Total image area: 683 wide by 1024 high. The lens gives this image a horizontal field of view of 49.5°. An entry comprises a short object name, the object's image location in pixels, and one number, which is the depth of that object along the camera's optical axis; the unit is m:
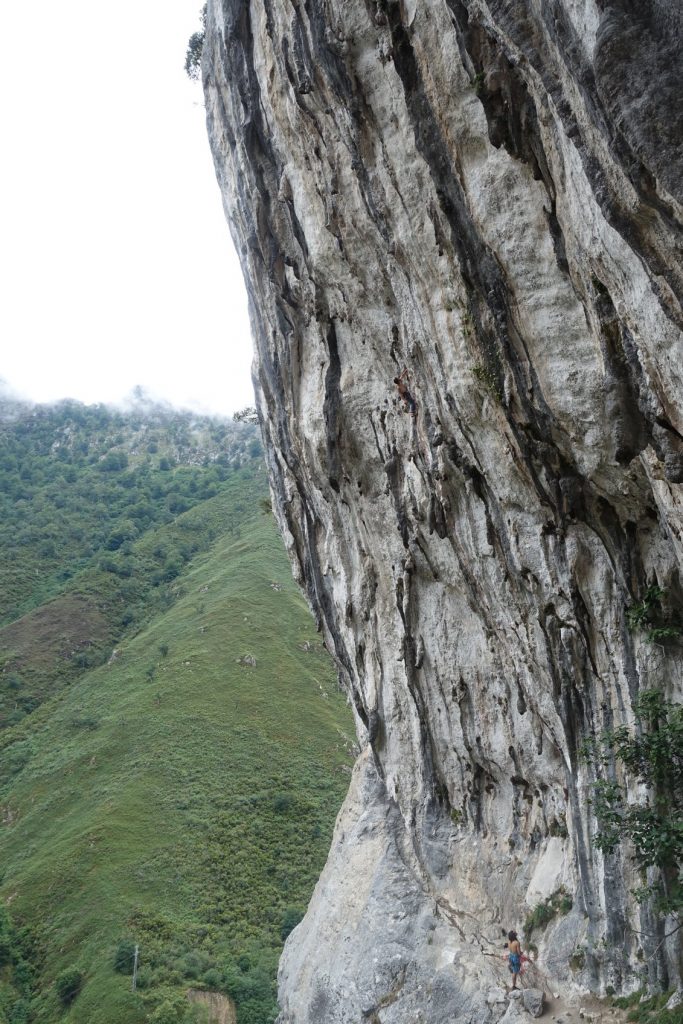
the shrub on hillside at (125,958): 34.81
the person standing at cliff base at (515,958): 15.12
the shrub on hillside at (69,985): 34.47
